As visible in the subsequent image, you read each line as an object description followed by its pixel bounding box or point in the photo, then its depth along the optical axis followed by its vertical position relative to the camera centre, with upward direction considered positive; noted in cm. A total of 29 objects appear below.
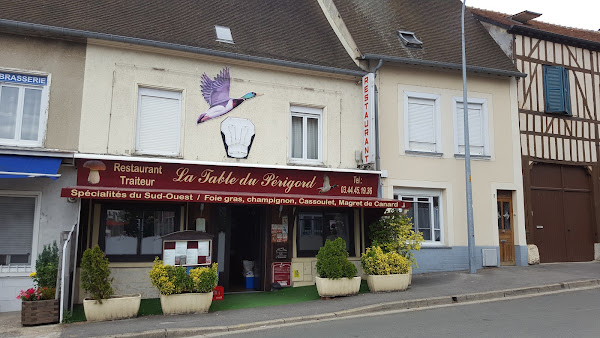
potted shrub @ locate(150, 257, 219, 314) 908 -101
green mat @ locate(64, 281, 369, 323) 940 -141
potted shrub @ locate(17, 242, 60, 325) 844 -117
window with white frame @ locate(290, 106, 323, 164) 1253 +255
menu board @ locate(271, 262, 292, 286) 1184 -94
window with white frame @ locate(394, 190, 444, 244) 1337 +63
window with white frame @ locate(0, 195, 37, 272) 997 +1
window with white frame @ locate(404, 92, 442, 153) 1351 +317
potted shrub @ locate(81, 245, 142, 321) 858 -109
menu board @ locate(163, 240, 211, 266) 960 -37
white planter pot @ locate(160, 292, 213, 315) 909 -130
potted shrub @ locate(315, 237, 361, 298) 1012 -78
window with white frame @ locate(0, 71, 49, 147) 1021 +260
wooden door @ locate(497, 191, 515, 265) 1412 +26
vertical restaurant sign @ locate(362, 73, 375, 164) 1232 +295
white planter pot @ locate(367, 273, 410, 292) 1063 -101
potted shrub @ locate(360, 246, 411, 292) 1065 -77
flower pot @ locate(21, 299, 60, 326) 843 -138
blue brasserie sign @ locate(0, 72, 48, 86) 1019 +320
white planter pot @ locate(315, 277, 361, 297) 1011 -107
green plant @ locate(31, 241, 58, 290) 898 -76
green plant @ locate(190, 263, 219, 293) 927 -86
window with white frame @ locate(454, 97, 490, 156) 1392 +313
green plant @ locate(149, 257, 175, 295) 905 -85
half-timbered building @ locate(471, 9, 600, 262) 1468 +314
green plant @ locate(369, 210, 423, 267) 1139 +4
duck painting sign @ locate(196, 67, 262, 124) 1158 +327
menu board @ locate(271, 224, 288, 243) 1200 +3
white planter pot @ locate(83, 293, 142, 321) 862 -134
